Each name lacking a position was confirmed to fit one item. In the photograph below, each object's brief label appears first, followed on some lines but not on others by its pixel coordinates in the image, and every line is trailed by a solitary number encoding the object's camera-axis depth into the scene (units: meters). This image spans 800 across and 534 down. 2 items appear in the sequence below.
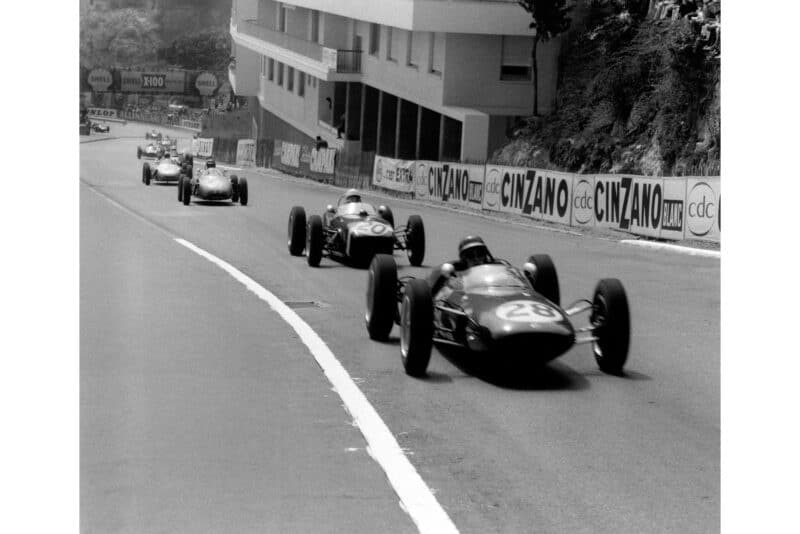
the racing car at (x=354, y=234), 20.28
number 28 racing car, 11.82
